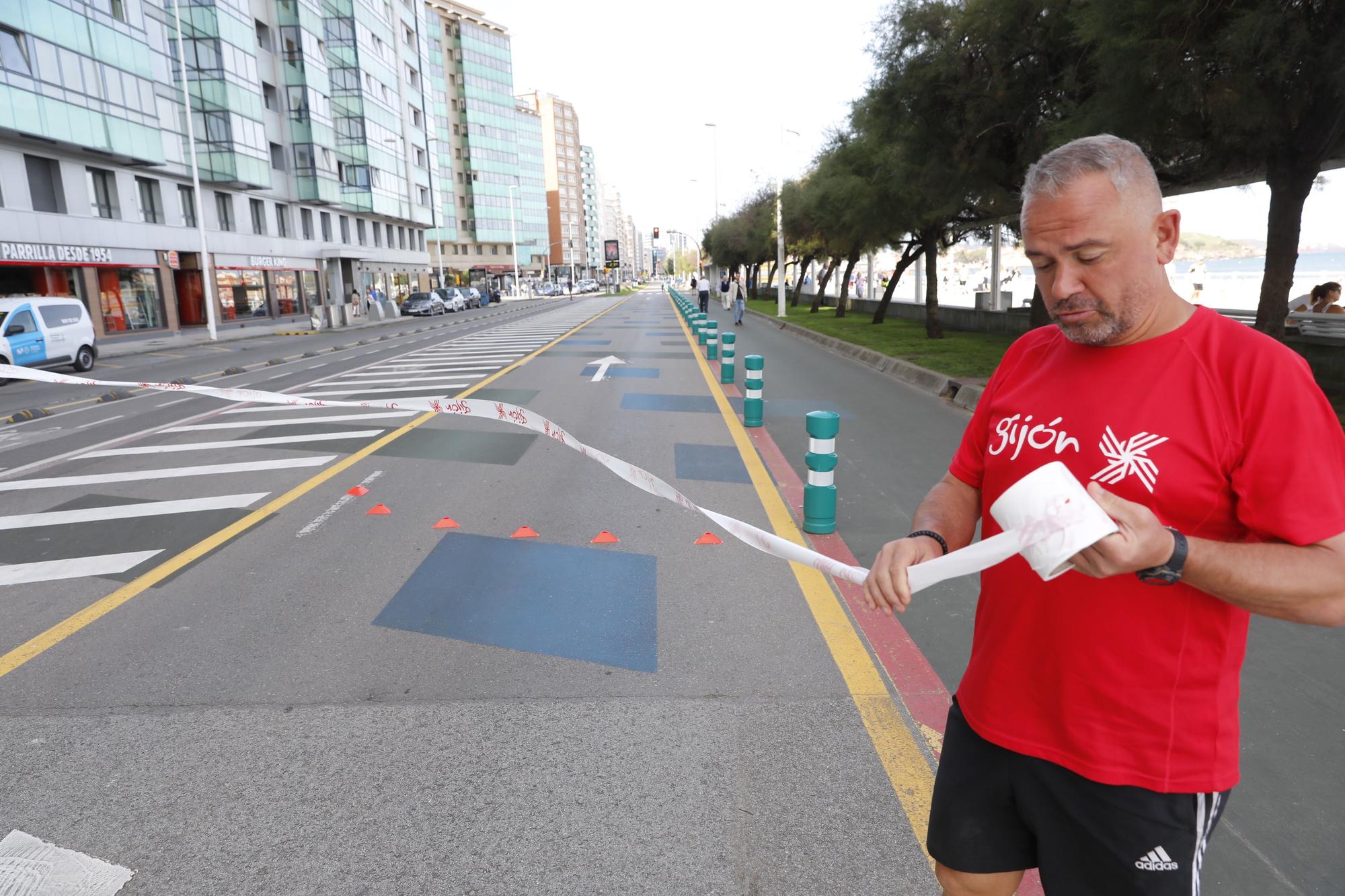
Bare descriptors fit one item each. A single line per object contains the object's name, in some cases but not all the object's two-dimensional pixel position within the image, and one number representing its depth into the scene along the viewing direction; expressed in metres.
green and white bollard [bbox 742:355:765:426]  10.48
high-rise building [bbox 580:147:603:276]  192.32
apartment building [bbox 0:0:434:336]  29.48
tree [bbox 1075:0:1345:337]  8.78
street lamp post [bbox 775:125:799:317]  35.25
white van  18.31
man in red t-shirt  1.45
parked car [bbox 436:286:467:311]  56.06
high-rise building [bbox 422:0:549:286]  109.50
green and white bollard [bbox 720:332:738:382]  14.08
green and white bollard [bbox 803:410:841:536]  5.88
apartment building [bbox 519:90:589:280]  159.62
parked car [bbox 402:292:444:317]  52.03
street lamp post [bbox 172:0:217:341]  30.80
